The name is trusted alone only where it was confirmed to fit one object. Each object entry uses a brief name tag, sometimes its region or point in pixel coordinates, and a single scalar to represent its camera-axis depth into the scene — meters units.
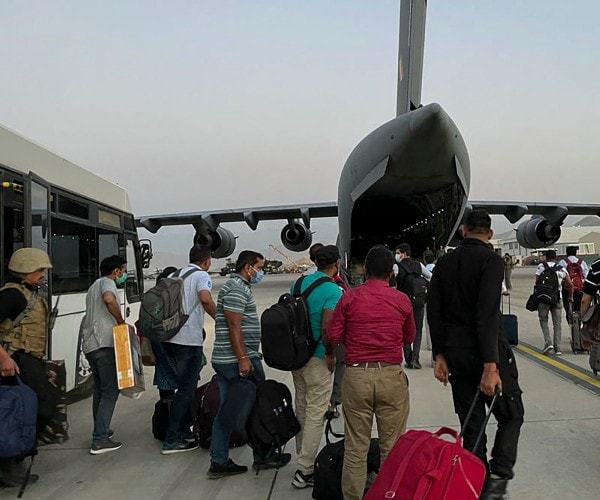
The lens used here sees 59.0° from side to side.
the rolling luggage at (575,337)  7.42
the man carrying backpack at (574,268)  7.81
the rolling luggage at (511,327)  7.15
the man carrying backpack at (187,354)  4.31
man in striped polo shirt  3.68
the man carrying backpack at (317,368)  3.47
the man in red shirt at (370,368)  2.96
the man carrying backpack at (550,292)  7.34
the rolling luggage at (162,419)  4.63
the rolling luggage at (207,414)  4.34
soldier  3.57
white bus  4.32
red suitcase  2.26
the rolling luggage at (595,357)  5.30
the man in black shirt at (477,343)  2.96
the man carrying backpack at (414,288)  6.86
